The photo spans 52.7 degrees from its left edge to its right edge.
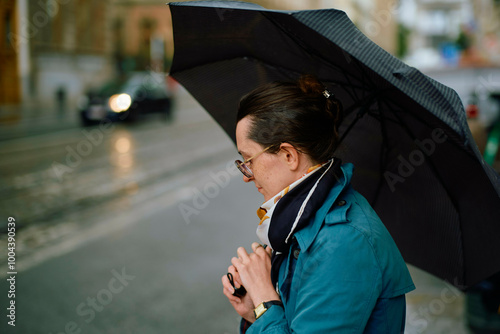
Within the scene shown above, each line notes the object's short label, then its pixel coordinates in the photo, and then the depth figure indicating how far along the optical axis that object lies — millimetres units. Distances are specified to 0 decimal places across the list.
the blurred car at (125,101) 18422
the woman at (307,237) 1365
